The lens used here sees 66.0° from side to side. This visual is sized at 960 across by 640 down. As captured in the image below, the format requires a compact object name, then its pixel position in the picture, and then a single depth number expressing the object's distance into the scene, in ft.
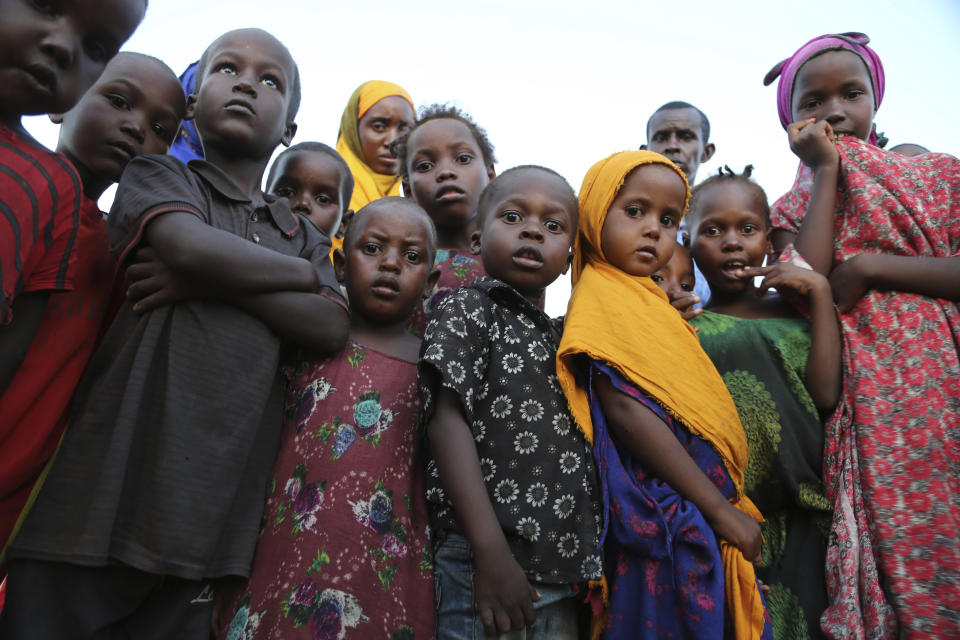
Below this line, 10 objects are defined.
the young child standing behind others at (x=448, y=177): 3.92
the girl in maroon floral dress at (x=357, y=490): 2.36
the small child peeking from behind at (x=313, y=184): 4.07
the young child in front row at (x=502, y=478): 2.36
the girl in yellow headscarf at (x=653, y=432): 2.45
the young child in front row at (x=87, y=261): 2.46
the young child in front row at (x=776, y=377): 2.83
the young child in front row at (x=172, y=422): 2.26
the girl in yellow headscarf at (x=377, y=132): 5.57
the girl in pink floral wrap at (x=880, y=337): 2.59
